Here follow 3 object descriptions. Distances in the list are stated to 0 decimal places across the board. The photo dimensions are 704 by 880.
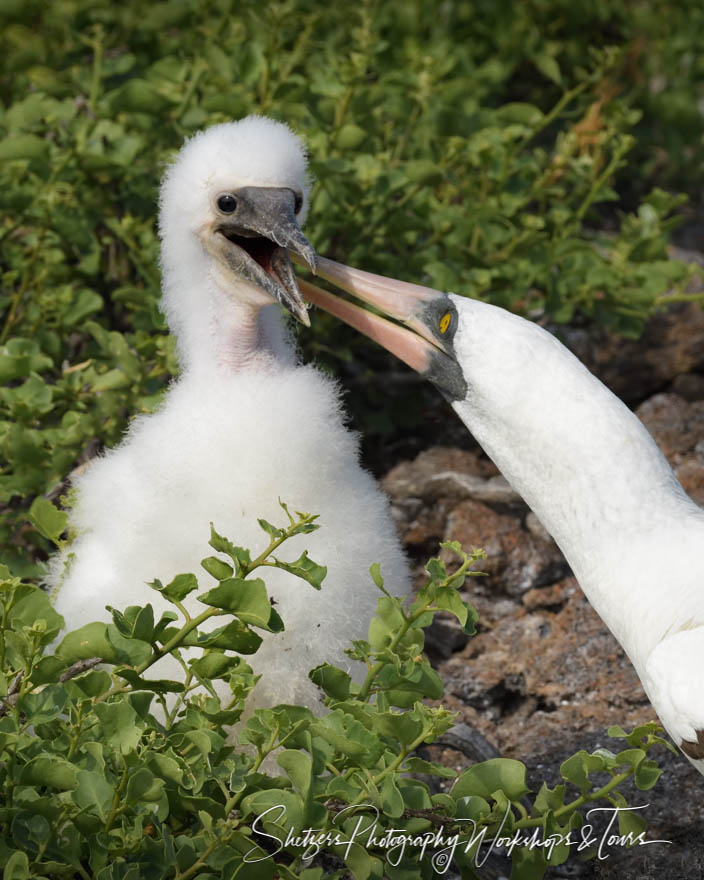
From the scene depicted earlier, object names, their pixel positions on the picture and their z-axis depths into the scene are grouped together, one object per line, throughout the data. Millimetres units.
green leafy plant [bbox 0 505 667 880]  4344
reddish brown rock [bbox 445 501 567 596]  8336
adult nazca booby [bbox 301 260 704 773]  5117
